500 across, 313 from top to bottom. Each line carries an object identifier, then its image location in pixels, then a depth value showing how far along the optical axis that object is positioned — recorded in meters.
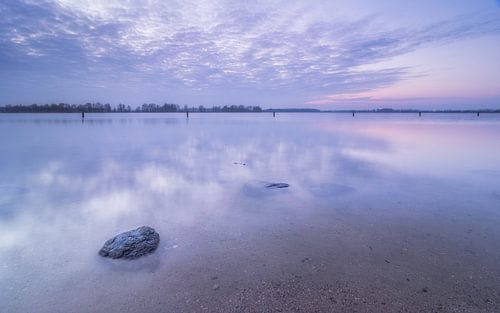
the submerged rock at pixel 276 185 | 7.96
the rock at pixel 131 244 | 4.06
